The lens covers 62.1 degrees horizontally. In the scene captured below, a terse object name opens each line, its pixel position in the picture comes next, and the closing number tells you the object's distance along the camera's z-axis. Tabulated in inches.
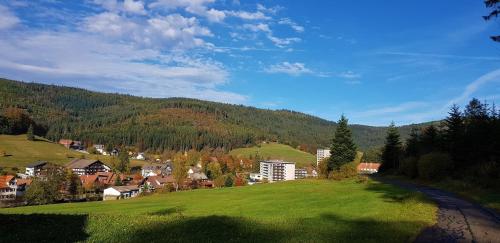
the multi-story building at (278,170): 6788.4
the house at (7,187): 3978.8
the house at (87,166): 5634.8
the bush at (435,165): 1925.4
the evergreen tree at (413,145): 2808.1
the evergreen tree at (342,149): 2760.8
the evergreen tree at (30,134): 7219.5
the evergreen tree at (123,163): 6309.1
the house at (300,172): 7042.3
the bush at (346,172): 2605.8
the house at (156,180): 4699.8
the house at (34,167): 4883.9
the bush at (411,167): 2277.3
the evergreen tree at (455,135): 2043.8
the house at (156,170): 6321.9
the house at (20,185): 4020.4
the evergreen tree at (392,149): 3169.3
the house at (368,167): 5874.0
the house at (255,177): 6130.9
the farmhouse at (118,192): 3809.1
